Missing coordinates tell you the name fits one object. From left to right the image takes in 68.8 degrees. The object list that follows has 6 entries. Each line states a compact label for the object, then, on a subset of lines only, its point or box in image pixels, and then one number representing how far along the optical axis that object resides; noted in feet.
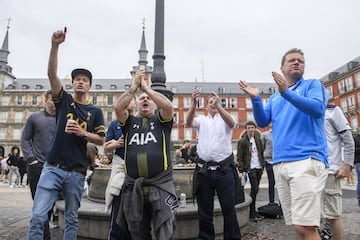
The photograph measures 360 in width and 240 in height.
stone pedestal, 15.71
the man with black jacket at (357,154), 20.25
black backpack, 16.99
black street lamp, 18.06
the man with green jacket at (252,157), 16.76
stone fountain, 12.35
